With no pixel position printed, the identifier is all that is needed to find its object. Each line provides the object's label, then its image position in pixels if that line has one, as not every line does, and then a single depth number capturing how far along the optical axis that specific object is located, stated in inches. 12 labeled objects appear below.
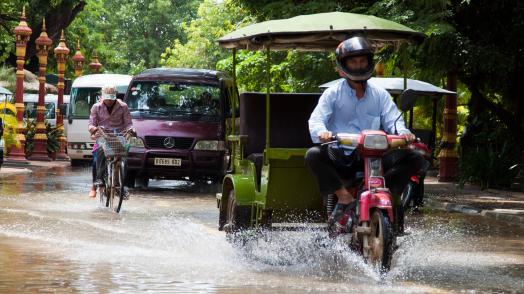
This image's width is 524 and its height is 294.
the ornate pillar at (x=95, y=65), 1727.4
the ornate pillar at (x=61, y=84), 1460.4
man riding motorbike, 356.8
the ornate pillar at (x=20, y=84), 1240.5
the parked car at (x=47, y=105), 1610.5
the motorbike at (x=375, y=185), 336.2
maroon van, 790.5
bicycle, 626.5
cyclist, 641.0
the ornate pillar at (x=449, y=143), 1048.2
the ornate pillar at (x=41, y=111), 1348.4
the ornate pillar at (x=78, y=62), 1592.0
